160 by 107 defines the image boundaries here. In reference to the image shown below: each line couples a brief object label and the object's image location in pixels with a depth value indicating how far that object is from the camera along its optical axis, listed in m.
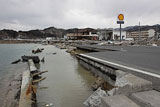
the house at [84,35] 68.06
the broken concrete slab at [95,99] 3.09
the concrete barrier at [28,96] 3.82
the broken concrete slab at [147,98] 1.98
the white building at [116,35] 57.69
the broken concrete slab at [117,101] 2.09
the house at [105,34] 58.75
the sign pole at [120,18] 24.50
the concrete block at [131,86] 2.52
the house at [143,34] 80.81
